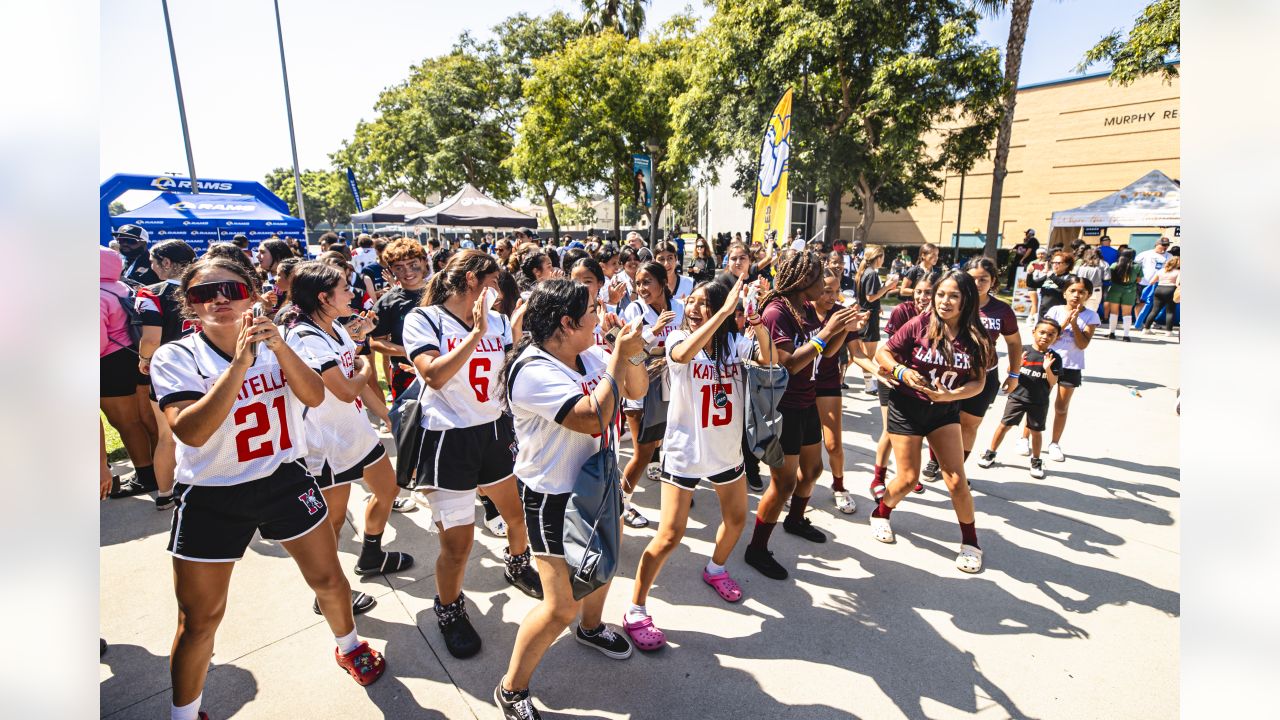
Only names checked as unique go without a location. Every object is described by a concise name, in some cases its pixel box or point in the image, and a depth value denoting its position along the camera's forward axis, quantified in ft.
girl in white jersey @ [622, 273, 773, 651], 10.32
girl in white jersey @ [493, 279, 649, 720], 7.89
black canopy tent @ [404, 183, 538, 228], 54.54
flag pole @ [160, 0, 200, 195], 44.56
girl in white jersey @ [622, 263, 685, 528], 13.97
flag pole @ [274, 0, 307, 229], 59.98
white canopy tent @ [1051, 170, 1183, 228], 57.91
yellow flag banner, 18.13
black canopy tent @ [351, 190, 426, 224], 62.34
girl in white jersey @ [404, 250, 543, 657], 10.09
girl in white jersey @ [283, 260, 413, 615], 9.69
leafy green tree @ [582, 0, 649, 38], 93.20
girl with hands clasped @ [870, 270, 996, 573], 12.53
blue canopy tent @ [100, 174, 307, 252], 46.24
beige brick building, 88.02
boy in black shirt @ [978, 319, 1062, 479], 16.79
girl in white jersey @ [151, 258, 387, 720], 7.39
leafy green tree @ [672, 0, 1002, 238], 53.36
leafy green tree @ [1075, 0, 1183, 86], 44.86
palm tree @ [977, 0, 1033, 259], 48.03
